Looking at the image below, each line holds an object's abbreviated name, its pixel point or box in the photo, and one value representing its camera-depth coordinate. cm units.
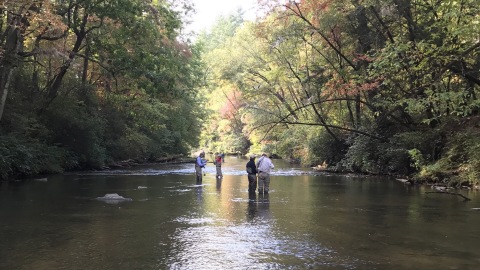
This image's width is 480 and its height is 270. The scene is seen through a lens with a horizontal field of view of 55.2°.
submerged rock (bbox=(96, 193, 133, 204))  1467
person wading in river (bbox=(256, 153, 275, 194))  1619
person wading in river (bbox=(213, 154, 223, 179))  2436
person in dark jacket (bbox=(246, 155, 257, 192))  1711
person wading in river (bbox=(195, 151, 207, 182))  2177
